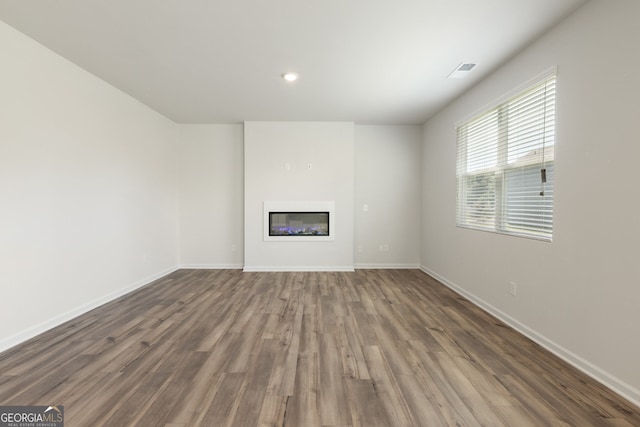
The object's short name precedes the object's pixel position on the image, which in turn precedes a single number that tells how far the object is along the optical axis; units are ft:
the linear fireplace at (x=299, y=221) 16.21
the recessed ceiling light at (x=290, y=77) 9.96
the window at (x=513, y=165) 7.55
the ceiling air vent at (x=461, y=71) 9.26
